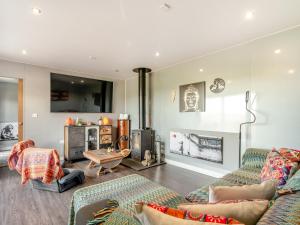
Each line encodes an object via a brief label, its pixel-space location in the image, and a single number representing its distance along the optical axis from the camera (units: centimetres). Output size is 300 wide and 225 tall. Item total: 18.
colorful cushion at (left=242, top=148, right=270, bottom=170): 243
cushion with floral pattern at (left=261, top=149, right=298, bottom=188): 161
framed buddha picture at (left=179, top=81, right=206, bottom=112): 371
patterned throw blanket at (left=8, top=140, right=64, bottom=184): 252
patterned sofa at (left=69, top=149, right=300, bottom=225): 84
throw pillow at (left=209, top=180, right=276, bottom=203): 101
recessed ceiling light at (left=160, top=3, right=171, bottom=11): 201
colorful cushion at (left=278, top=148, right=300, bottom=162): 180
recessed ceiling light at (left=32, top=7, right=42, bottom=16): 208
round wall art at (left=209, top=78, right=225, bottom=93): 336
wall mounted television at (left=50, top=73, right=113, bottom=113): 466
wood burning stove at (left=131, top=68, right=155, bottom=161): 439
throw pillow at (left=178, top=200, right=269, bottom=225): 81
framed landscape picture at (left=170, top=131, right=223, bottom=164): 338
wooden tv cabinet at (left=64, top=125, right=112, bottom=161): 453
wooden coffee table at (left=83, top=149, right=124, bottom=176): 327
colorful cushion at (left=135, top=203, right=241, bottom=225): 68
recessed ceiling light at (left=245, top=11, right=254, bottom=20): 217
